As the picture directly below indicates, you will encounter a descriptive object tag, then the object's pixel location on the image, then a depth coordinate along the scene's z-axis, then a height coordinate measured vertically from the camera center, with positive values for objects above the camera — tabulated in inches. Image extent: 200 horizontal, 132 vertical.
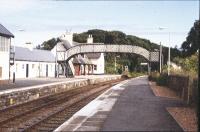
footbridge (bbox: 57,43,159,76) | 2667.6 +139.6
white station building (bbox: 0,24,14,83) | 1909.4 +90.2
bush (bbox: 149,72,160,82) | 2398.5 -32.9
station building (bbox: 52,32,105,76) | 3430.1 +92.1
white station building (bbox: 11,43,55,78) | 2432.3 +54.7
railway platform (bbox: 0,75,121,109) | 981.1 -63.8
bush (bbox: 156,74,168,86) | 1861.5 -42.9
